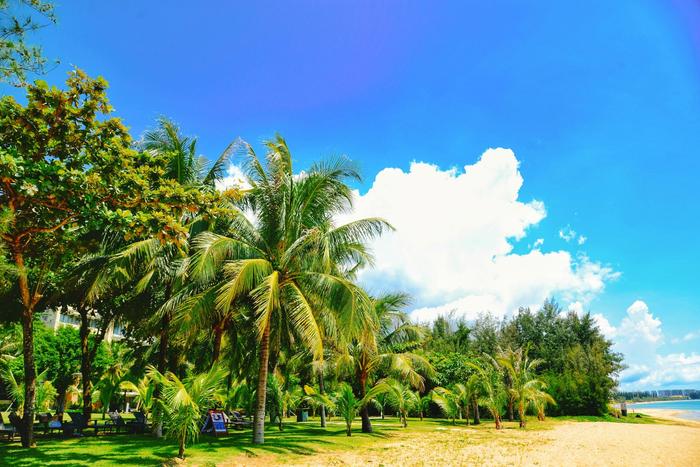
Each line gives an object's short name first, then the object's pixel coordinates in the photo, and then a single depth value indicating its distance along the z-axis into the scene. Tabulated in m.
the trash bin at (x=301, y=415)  26.61
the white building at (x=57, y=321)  53.84
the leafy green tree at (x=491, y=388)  22.08
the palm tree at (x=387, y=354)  17.19
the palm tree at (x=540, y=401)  24.02
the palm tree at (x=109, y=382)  20.92
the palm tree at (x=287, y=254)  11.31
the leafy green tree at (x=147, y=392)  11.66
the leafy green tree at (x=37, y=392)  16.12
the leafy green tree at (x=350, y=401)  15.18
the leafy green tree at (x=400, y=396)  16.17
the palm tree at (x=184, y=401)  9.05
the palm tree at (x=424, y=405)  26.07
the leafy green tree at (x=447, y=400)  24.08
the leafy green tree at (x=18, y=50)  7.31
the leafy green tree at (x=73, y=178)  7.43
